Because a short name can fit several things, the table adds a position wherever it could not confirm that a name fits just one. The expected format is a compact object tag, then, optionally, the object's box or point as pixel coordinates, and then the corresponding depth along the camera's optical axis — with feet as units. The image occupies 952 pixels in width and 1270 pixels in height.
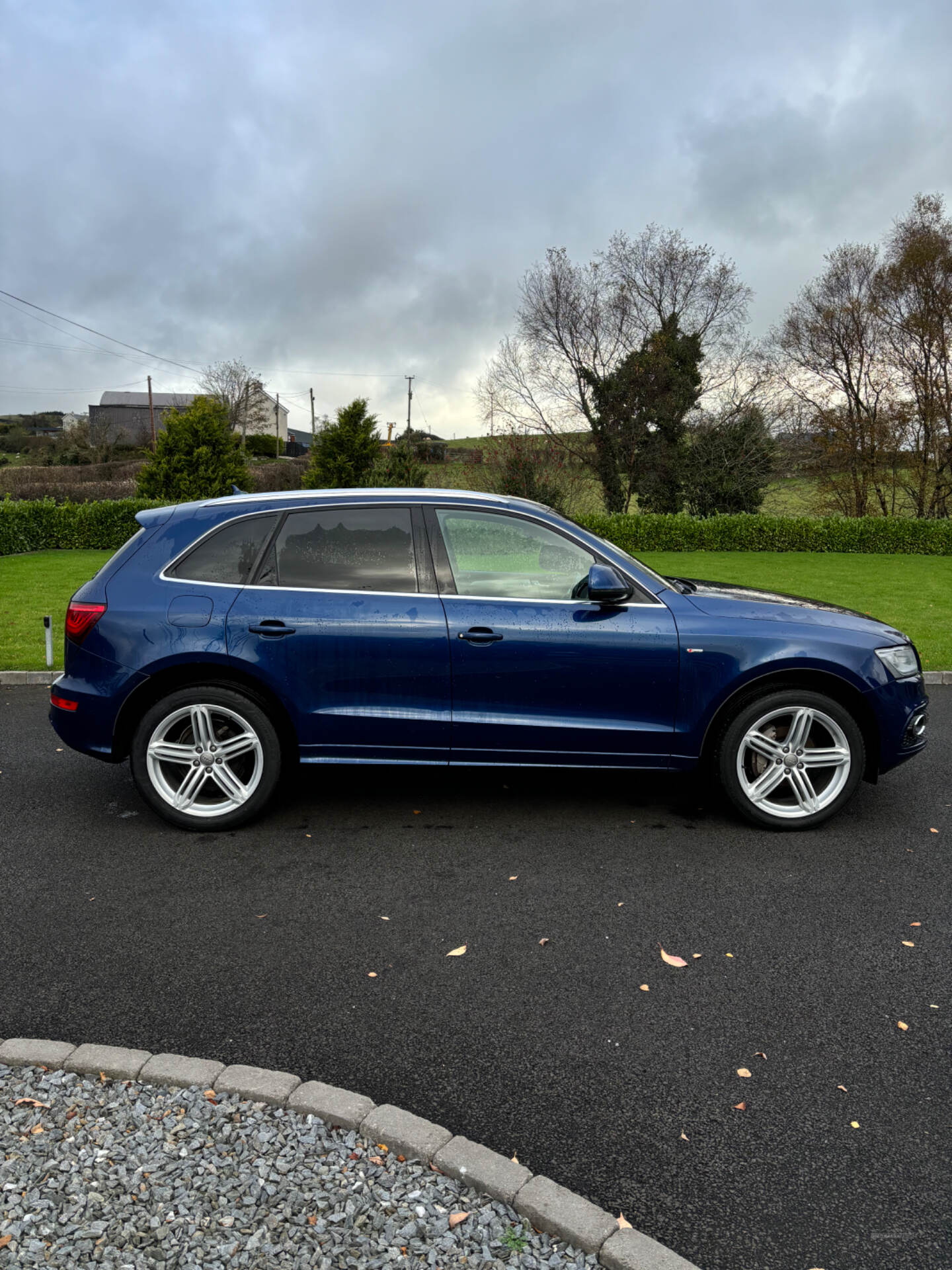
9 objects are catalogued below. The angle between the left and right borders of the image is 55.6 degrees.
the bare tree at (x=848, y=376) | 107.55
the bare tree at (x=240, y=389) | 222.69
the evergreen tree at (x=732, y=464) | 113.50
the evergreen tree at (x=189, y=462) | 82.99
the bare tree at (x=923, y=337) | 102.83
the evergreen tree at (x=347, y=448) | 94.68
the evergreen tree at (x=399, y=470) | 91.81
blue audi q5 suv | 15.93
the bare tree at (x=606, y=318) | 123.03
